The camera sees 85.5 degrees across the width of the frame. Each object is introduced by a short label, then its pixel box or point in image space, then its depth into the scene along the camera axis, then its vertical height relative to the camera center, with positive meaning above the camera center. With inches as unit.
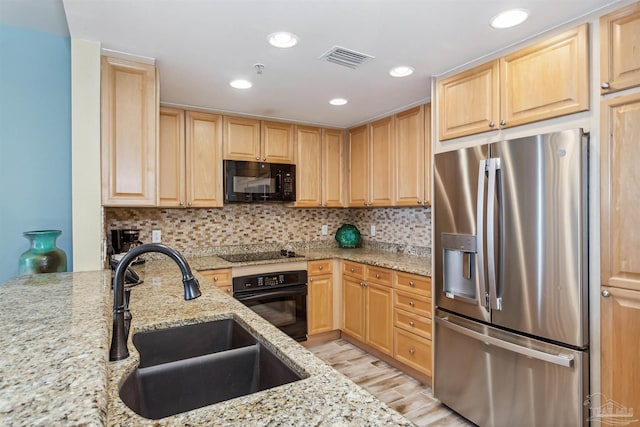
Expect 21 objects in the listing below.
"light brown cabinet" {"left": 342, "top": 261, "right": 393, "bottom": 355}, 117.3 -33.3
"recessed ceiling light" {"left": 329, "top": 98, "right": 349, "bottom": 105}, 116.1 +38.5
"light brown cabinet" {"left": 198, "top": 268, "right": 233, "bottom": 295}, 113.7 -21.0
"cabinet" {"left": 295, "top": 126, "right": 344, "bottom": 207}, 145.7 +20.4
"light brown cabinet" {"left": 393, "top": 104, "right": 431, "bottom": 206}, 117.3 +20.0
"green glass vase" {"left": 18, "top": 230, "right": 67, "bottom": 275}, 69.6 -8.5
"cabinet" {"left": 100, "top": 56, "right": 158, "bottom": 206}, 79.1 +19.3
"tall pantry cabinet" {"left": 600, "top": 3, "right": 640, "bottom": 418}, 58.3 +0.3
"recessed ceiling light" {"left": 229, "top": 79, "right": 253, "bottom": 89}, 99.0 +38.0
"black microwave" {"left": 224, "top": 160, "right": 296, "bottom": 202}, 128.3 +12.6
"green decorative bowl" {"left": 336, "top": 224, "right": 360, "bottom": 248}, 156.6 -10.1
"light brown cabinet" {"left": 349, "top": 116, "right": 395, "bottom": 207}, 132.2 +20.4
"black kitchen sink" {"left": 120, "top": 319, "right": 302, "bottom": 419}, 41.8 -21.2
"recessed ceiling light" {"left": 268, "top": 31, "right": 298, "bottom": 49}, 72.3 +37.6
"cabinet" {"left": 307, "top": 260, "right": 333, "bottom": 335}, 134.9 -33.0
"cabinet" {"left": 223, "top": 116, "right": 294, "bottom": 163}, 131.1 +29.1
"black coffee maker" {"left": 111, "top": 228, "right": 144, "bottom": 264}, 105.6 -7.8
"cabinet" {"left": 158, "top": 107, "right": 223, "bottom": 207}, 119.9 +19.9
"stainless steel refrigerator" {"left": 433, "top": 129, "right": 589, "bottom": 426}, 64.4 -14.0
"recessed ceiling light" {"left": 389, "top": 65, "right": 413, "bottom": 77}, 90.1 +38.0
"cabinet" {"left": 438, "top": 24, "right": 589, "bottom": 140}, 66.1 +27.5
